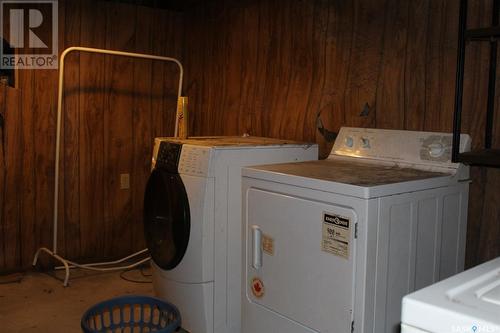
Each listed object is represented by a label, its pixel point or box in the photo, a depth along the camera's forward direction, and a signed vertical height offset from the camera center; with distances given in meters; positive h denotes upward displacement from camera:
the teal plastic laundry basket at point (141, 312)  2.13 -0.86
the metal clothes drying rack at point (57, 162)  3.19 -0.26
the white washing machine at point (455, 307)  0.91 -0.34
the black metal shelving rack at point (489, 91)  1.71 +0.17
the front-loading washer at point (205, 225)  2.27 -0.47
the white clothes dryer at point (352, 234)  1.64 -0.38
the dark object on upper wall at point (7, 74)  3.18 +0.30
